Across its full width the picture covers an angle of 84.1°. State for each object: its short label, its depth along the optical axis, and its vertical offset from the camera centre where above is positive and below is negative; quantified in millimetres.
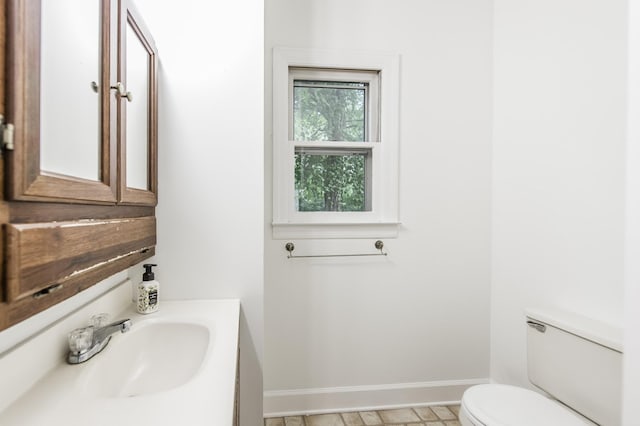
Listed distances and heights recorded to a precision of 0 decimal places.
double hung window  1985 +380
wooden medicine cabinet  500 +118
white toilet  1287 -691
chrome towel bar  1982 -249
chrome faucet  862 -341
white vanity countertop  619 -369
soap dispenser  1222 -291
